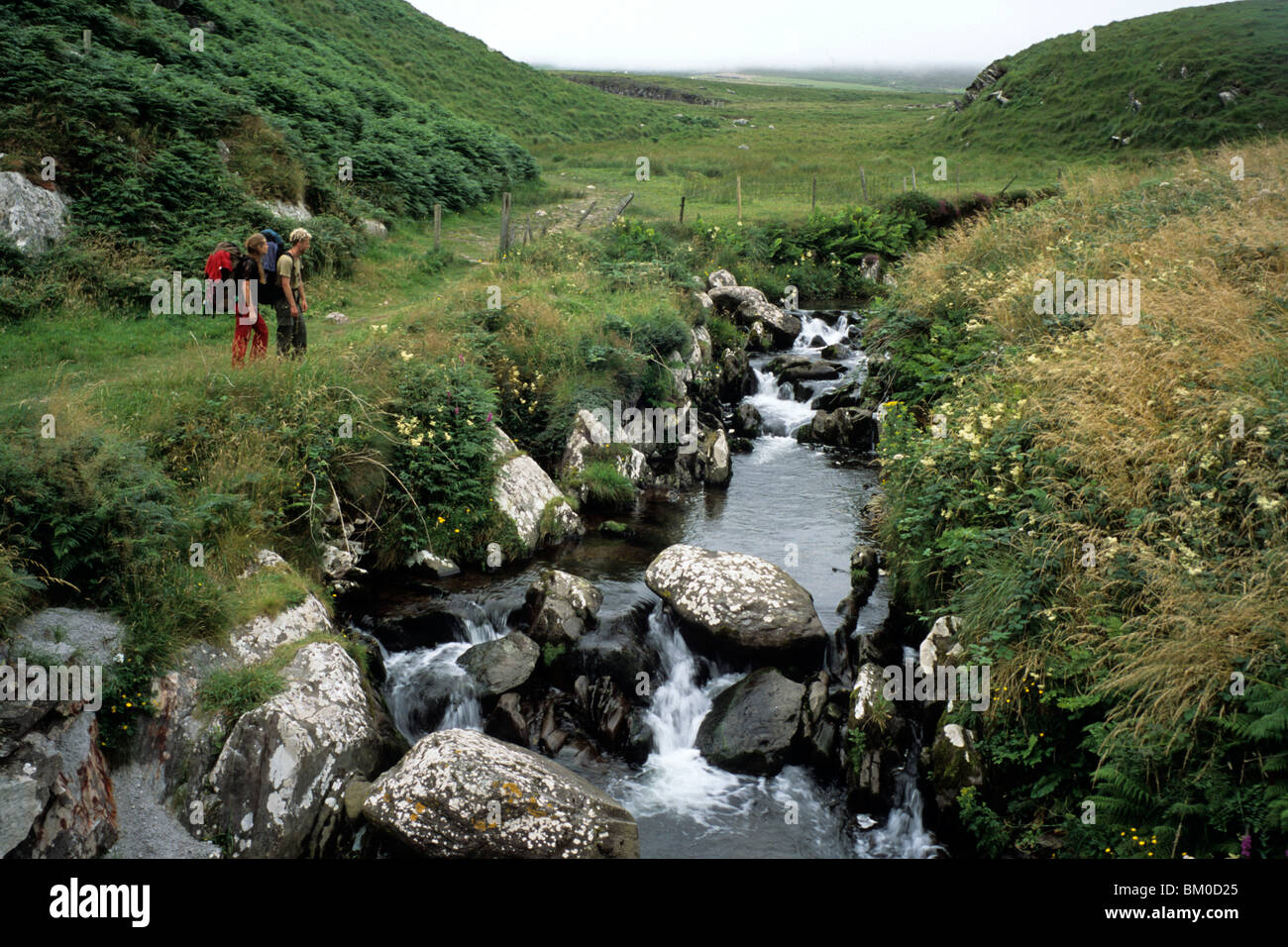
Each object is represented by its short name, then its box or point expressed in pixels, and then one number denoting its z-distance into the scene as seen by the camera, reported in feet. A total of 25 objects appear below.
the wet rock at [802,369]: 68.85
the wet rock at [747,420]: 62.18
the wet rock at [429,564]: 40.60
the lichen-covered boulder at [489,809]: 23.68
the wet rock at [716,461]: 53.78
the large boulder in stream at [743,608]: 33.91
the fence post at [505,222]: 72.59
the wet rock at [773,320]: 75.92
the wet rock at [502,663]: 32.60
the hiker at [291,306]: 42.45
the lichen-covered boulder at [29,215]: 50.65
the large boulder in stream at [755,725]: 30.04
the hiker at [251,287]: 42.29
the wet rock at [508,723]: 30.81
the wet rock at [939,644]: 29.45
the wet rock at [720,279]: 80.38
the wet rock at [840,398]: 63.21
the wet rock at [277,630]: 28.58
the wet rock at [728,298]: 76.95
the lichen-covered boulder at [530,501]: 43.57
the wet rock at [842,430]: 59.00
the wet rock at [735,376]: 66.23
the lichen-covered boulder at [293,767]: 24.63
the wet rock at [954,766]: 25.85
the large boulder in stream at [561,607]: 34.83
